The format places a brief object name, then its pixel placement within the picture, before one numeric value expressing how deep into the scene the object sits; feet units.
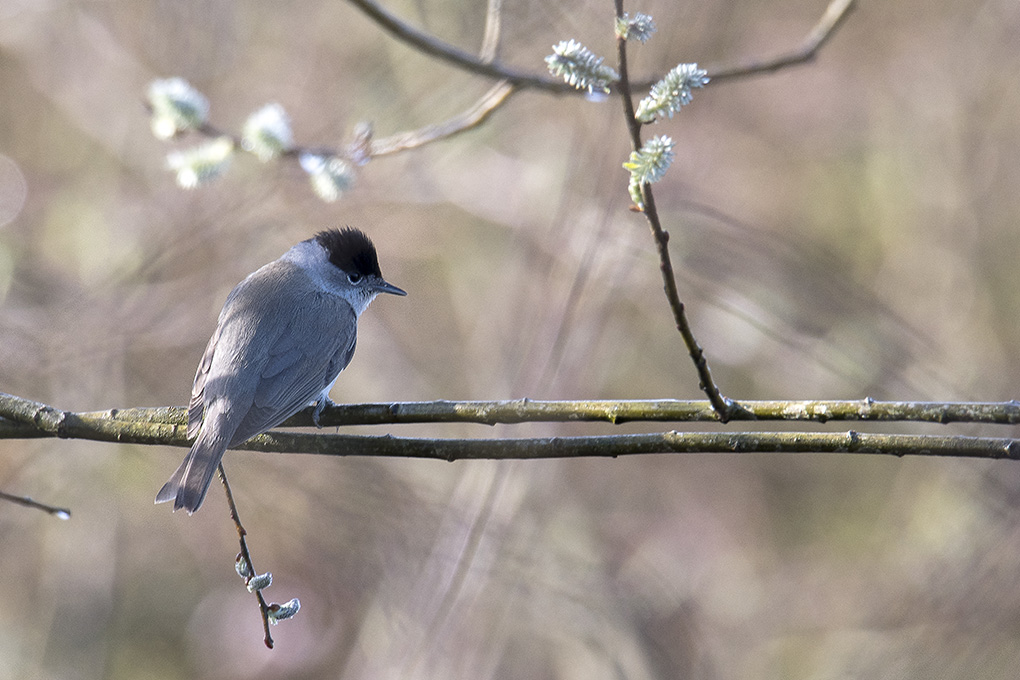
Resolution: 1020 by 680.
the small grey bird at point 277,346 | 19.31
